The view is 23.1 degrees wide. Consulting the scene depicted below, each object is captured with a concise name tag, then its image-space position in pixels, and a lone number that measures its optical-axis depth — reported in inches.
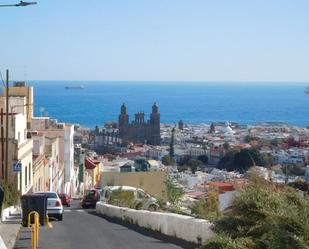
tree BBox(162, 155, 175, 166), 4444.6
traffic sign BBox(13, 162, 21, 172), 1406.1
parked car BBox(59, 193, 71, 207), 1494.3
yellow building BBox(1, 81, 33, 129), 2319.9
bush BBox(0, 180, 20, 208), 1080.9
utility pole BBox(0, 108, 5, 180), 1432.1
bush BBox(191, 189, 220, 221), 613.8
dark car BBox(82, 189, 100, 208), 1352.2
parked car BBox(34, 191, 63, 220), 950.4
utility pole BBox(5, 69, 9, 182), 1429.3
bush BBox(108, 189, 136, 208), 978.7
